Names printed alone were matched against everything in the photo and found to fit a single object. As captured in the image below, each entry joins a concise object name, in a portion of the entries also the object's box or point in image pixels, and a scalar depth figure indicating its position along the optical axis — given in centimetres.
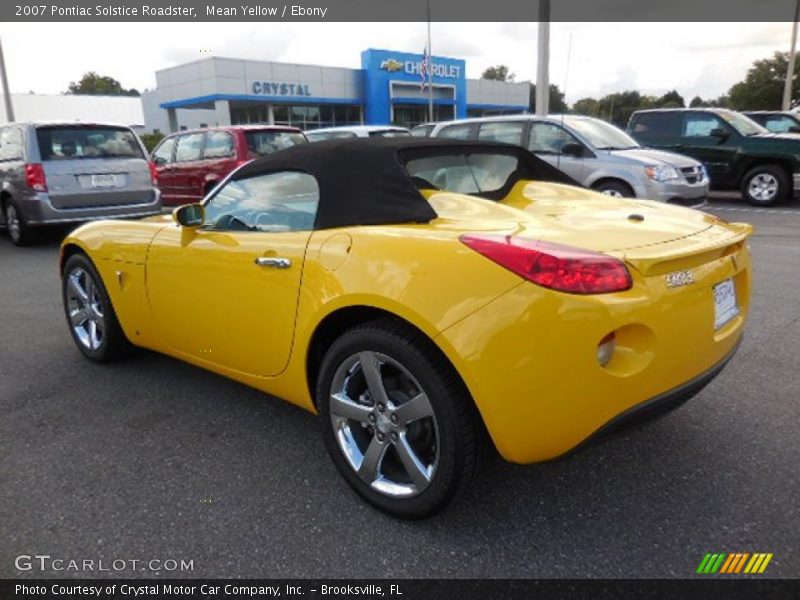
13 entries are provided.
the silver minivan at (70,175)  823
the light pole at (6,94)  2164
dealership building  3509
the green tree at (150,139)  3500
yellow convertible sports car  194
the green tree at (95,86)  10568
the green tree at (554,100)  3478
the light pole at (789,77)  2362
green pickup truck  1138
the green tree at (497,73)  9973
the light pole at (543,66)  1516
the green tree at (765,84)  5550
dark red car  971
